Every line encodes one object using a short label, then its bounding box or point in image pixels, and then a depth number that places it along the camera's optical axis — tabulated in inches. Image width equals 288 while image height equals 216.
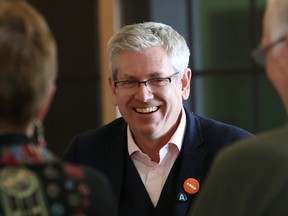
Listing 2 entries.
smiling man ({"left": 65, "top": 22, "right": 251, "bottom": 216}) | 102.1
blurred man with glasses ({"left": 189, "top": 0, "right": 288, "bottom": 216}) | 79.3
